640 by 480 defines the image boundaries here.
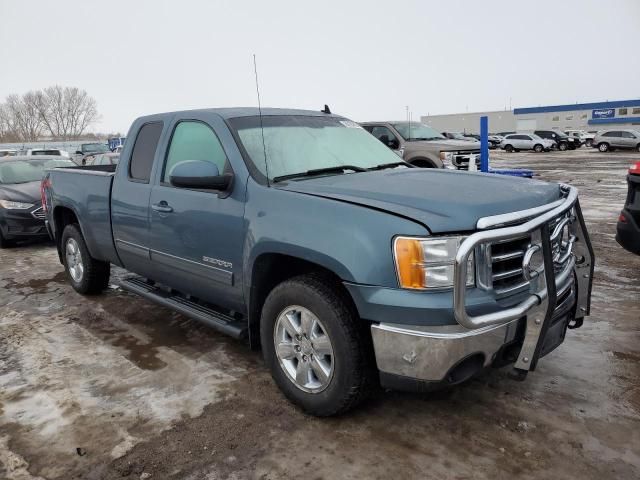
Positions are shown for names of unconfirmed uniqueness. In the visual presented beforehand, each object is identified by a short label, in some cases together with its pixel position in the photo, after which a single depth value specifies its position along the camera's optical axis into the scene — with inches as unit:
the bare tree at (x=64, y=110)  4003.4
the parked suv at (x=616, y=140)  1327.5
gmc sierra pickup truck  100.6
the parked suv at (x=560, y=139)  1585.9
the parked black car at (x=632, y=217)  183.5
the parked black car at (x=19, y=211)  331.3
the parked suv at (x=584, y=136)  1792.4
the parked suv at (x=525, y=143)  1525.6
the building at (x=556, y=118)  2719.0
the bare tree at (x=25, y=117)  3750.0
